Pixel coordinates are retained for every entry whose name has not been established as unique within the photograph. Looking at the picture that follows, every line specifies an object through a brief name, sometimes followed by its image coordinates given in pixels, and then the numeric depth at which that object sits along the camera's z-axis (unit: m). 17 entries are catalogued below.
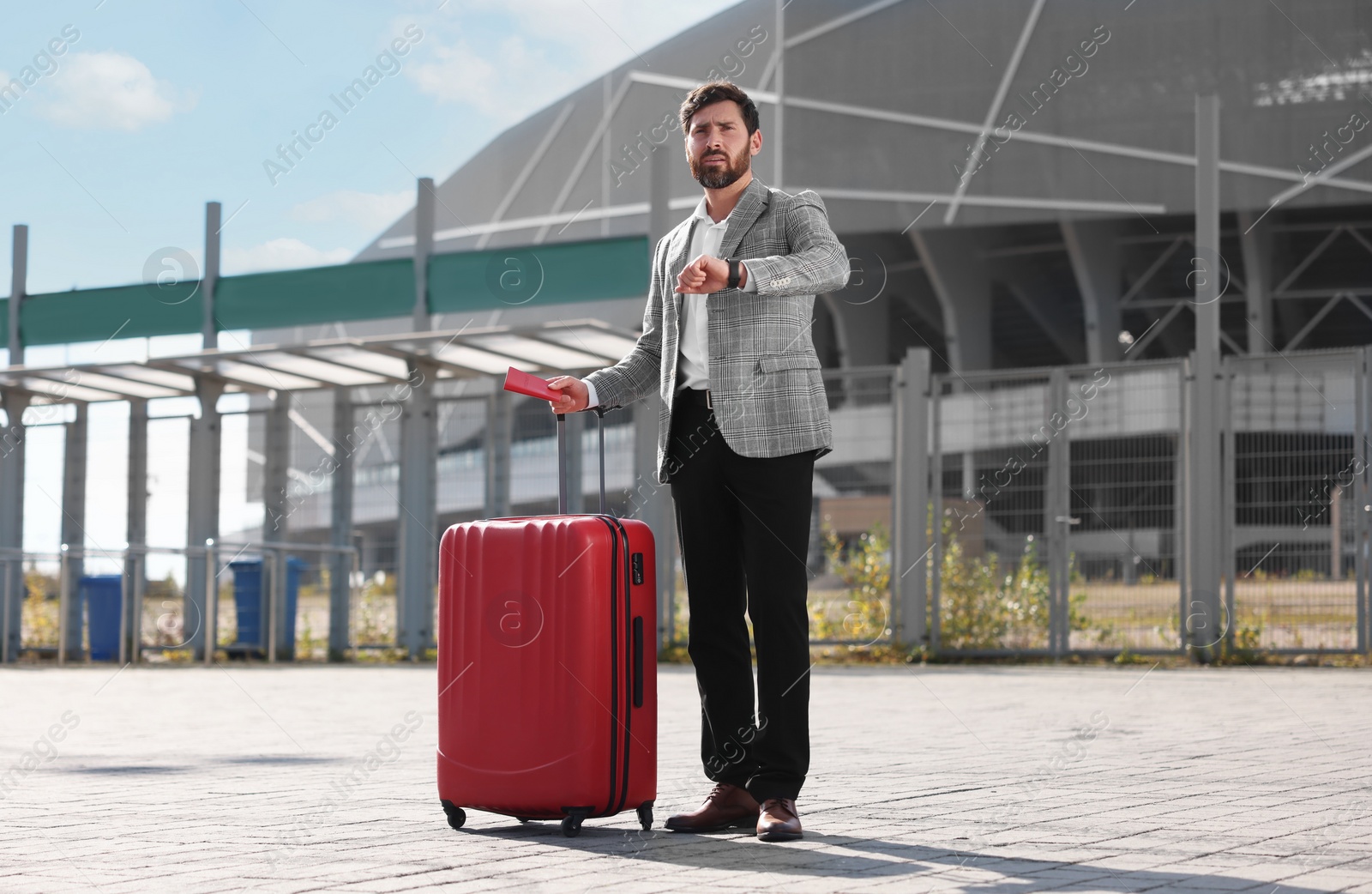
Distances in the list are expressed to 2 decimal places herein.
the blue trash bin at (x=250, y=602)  15.23
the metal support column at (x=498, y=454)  14.85
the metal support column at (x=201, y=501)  15.24
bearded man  3.73
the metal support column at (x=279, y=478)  15.53
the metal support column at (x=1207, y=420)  11.72
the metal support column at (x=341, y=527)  15.23
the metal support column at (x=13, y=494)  15.66
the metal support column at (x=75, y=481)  16.25
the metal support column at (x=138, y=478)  15.78
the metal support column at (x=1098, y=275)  24.20
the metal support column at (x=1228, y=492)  11.68
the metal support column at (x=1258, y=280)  23.97
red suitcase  3.63
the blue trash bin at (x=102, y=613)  15.07
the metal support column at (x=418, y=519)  14.59
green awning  14.14
